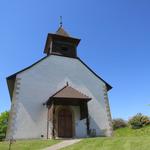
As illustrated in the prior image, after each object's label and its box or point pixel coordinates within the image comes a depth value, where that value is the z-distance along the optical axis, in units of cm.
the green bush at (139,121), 1582
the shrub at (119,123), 2038
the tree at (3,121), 2840
